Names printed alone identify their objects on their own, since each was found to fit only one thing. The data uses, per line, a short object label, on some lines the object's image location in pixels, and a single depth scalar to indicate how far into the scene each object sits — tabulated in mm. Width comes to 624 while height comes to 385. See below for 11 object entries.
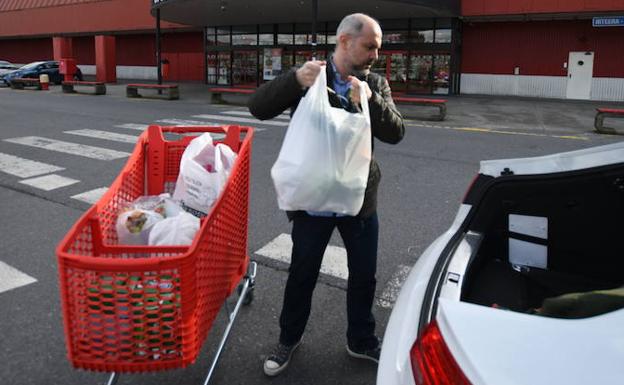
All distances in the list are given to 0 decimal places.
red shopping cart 2064
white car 1215
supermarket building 22125
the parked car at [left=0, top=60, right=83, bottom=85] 29461
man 2490
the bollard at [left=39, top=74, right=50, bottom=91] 26109
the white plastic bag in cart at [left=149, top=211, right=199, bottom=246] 2490
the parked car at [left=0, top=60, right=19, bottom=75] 30688
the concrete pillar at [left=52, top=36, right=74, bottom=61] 34031
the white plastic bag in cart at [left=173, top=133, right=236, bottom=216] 2857
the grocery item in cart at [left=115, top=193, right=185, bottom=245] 2580
